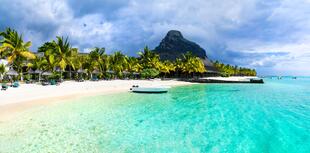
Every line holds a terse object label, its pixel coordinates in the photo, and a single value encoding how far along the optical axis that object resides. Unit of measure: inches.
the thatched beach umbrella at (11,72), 1015.4
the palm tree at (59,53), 1211.1
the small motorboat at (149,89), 913.2
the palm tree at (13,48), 1037.7
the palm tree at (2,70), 1002.3
